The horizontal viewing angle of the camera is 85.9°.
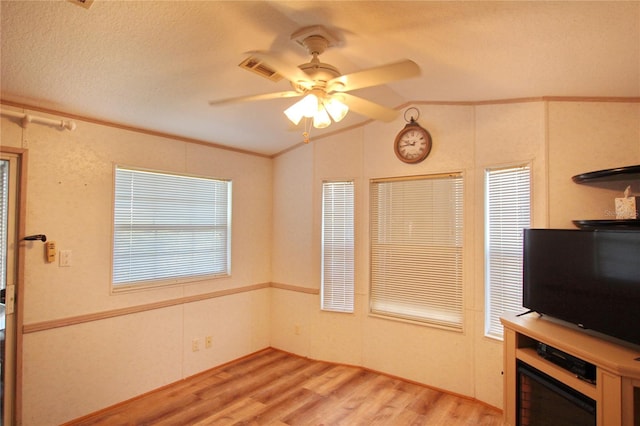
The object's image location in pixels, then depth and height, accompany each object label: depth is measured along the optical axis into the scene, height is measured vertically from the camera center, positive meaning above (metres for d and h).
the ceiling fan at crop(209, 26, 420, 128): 1.61 +0.70
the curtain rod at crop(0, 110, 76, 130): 2.35 +0.71
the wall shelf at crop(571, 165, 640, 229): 2.05 +0.30
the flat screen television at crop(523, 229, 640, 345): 1.86 -0.34
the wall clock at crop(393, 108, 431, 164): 3.25 +0.76
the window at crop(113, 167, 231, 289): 3.04 -0.08
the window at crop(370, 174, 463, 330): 3.17 -0.27
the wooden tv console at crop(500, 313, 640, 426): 1.67 -0.79
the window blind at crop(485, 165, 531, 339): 2.77 -0.12
